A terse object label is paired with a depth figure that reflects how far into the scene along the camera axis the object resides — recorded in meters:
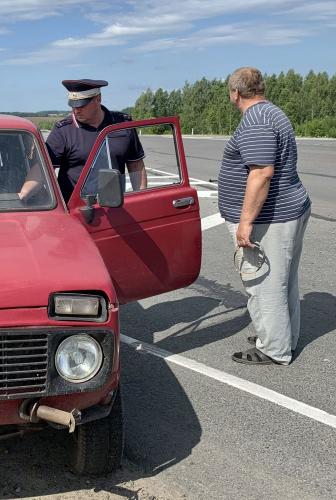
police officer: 5.08
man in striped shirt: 4.79
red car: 3.02
